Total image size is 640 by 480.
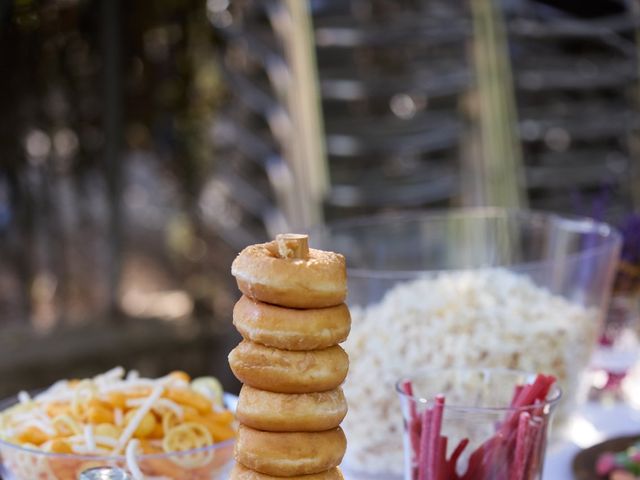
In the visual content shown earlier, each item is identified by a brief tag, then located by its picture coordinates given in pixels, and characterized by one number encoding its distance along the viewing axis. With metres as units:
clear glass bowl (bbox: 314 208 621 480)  1.67
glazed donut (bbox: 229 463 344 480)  1.24
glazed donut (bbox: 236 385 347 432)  1.24
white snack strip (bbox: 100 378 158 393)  1.50
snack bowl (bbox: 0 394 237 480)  1.40
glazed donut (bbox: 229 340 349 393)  1.23
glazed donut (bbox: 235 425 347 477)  1.23
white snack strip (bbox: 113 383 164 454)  1.43
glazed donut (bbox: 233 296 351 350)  1.23
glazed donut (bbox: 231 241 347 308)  1.22
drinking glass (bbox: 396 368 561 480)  1.42
